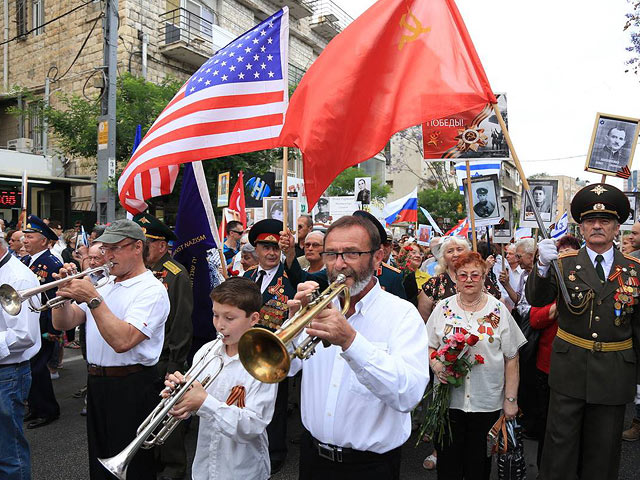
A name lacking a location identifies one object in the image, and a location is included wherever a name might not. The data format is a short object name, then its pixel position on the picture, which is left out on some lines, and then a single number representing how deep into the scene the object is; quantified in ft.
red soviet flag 12.49
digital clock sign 54.44
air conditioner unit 64.64
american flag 15.96
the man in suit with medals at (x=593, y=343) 11.84
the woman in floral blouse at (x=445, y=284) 16.12
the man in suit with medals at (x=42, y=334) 18.99
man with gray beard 7.52
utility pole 34.81
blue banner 18.58
